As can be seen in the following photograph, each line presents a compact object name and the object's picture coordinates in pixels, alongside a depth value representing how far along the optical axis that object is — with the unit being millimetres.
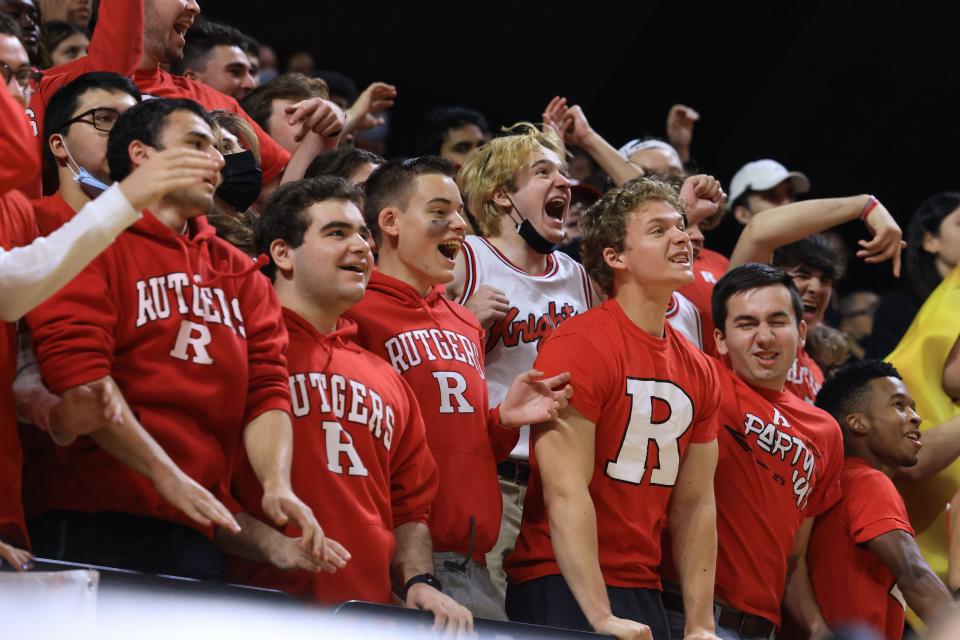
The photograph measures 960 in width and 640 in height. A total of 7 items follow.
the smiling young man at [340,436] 6437
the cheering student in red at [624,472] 7211
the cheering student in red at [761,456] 8109
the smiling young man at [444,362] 7344
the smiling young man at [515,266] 8492
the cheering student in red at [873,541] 8516
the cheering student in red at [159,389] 5594
